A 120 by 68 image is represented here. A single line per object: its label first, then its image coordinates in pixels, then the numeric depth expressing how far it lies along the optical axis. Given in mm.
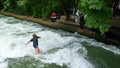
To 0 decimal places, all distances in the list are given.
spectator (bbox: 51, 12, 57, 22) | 28078
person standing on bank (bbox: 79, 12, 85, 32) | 22878
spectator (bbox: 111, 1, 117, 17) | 22380
